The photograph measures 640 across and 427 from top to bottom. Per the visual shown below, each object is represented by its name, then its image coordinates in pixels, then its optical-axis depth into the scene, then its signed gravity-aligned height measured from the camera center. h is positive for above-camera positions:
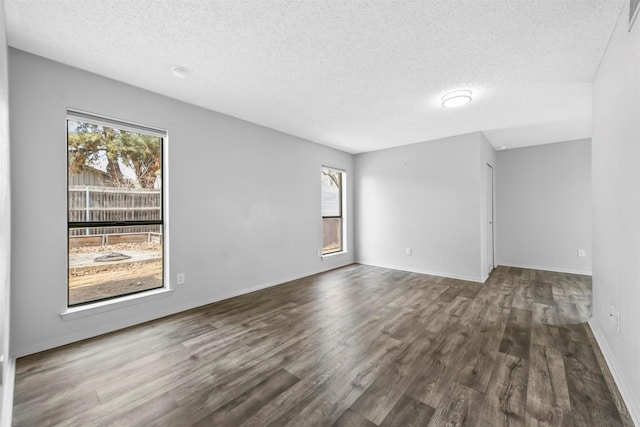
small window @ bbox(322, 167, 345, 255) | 5.41 +0.05
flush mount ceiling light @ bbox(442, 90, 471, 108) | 2.85 +1.28
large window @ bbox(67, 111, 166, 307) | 2.46 +0.06
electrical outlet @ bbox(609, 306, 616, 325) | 1.92 -0.77
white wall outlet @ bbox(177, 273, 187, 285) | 3.04 -0.75
